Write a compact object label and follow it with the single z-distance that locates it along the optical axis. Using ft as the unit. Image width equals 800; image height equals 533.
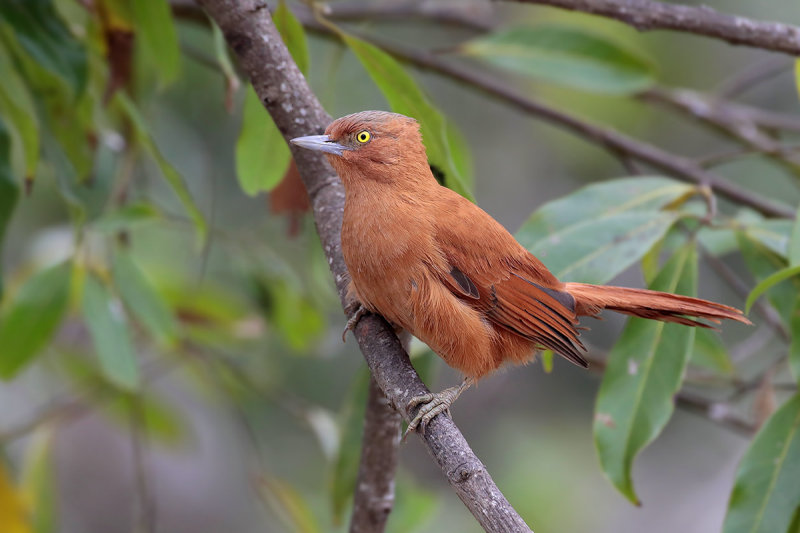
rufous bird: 14.39
